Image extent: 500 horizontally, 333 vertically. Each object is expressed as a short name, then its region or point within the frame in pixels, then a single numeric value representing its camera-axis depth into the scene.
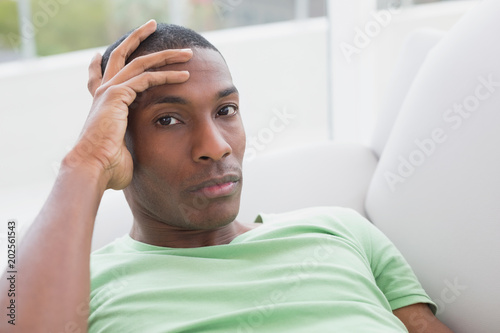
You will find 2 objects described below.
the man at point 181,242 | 1.16
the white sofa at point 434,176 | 1.27
